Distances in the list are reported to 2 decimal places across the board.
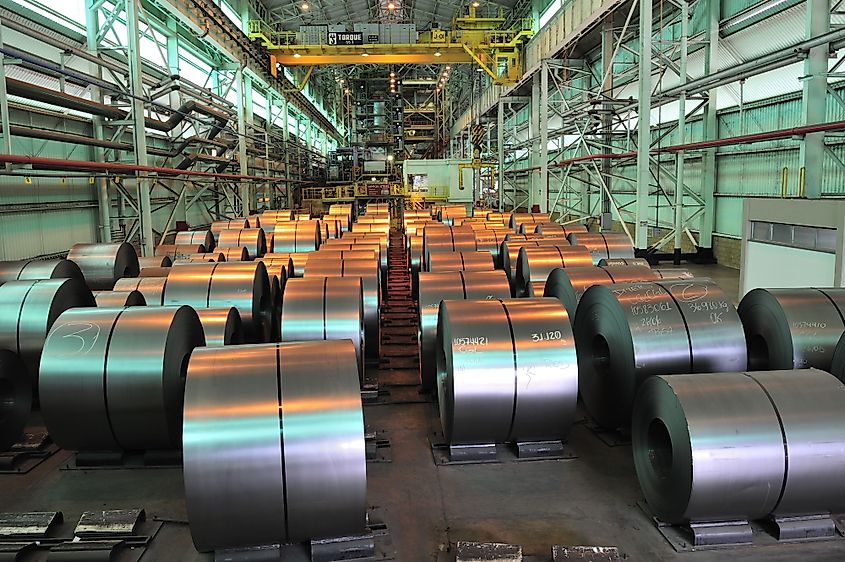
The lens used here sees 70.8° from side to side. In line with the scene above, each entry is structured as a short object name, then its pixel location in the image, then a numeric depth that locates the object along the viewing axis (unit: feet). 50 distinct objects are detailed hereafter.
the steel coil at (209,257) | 34.68
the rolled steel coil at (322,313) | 21.12
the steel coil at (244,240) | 45.34
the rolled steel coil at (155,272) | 30.17
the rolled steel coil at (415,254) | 42.91
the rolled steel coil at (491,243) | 40.72
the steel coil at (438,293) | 22.22
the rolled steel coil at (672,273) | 25.92
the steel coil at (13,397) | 18.70
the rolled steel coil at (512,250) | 35.58
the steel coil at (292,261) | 32.35
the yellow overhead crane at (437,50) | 93.20
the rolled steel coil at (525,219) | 58.80
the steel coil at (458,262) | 28.86
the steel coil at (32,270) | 27.27
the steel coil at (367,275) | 26.05
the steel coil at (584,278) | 23.98
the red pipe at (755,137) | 29.22
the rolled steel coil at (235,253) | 36.88
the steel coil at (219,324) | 20.61
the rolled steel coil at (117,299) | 23.08
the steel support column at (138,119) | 48.70
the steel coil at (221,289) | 24.57
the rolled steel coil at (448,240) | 38.63
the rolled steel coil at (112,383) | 16.55
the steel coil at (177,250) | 41.11
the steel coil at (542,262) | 29.89
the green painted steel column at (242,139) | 82.79
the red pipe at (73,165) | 30.27
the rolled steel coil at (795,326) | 18.22
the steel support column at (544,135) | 74.79
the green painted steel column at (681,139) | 50.16
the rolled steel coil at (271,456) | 11.63
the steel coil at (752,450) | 12.55
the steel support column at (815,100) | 32.24
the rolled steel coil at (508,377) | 16.56
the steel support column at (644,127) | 44.96
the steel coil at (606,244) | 36.47
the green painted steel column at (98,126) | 48.16
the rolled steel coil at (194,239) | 50.65
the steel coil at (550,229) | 46.80
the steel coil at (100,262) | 34.04
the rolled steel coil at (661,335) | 17.38
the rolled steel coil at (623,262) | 29.61
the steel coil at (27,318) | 21.31
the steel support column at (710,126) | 53.11
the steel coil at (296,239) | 46.03
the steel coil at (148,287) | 25.34
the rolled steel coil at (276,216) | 67.31
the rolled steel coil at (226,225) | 55.98
